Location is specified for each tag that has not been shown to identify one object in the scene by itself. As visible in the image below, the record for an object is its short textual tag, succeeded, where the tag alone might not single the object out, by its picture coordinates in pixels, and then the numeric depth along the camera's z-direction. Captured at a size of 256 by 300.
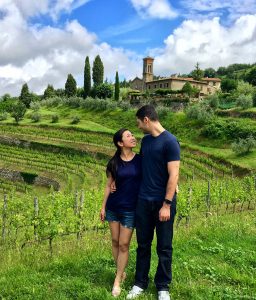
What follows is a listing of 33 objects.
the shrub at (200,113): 40.25
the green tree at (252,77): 73.37
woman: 4.65
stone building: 73.13
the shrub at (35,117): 55.03
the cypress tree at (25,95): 78.12
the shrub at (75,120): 52.36
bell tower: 87.91
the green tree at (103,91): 66.90
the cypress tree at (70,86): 77.17
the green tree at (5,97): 94.72
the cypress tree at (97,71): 73.22
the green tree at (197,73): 79.62
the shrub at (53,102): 70.03
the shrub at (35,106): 65.53
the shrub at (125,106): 53.55
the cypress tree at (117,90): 64.62
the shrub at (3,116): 58.78
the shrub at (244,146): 31.03
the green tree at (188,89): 59.09
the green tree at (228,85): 68.61
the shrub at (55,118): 53.93
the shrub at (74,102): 64.15
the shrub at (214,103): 44.93
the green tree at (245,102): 41.74
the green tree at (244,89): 56.20
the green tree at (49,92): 87.34
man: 4.34
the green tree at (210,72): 129.44
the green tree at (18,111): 55.31
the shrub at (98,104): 56.32
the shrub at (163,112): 46.19
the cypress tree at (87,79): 70.66
